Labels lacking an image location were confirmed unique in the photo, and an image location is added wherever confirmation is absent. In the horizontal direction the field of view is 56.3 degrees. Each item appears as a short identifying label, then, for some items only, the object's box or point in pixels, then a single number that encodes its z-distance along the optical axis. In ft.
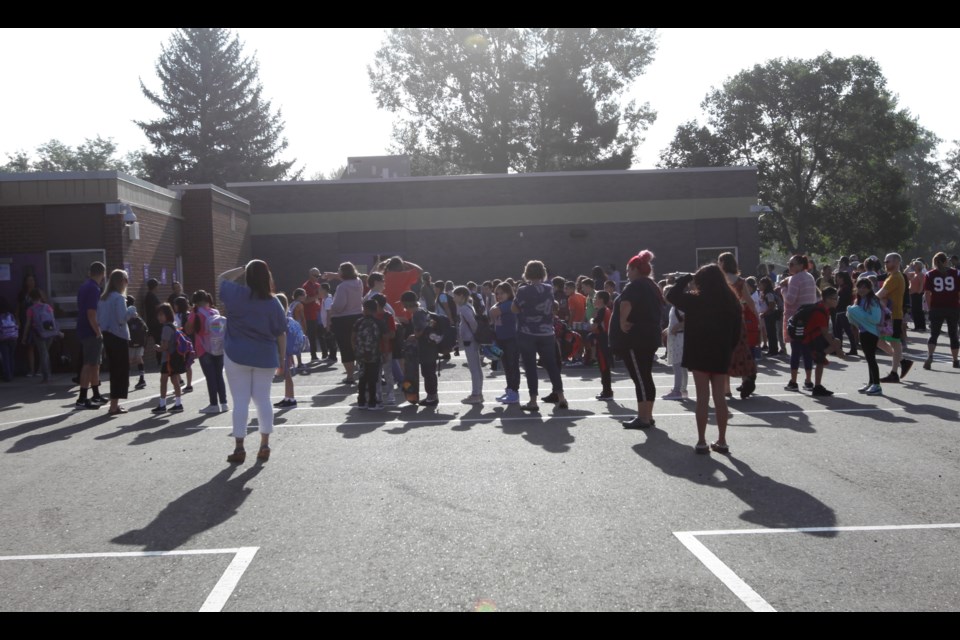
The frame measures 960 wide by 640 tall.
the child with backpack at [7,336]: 54.51
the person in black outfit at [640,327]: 32.17
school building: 114.83
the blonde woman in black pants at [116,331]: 40.01
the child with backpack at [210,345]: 39.96
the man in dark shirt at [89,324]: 41.70
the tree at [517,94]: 166.71
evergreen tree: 184.65
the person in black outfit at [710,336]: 27.61
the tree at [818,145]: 173.27
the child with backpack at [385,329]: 39.86
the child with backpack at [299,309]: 57.06
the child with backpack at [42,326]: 54.54
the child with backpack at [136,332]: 44.22
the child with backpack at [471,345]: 42.07
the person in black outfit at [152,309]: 51.26
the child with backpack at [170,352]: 40.11
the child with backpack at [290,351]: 41.16
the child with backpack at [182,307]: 43.16
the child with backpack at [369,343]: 39.37
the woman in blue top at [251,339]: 27.30
